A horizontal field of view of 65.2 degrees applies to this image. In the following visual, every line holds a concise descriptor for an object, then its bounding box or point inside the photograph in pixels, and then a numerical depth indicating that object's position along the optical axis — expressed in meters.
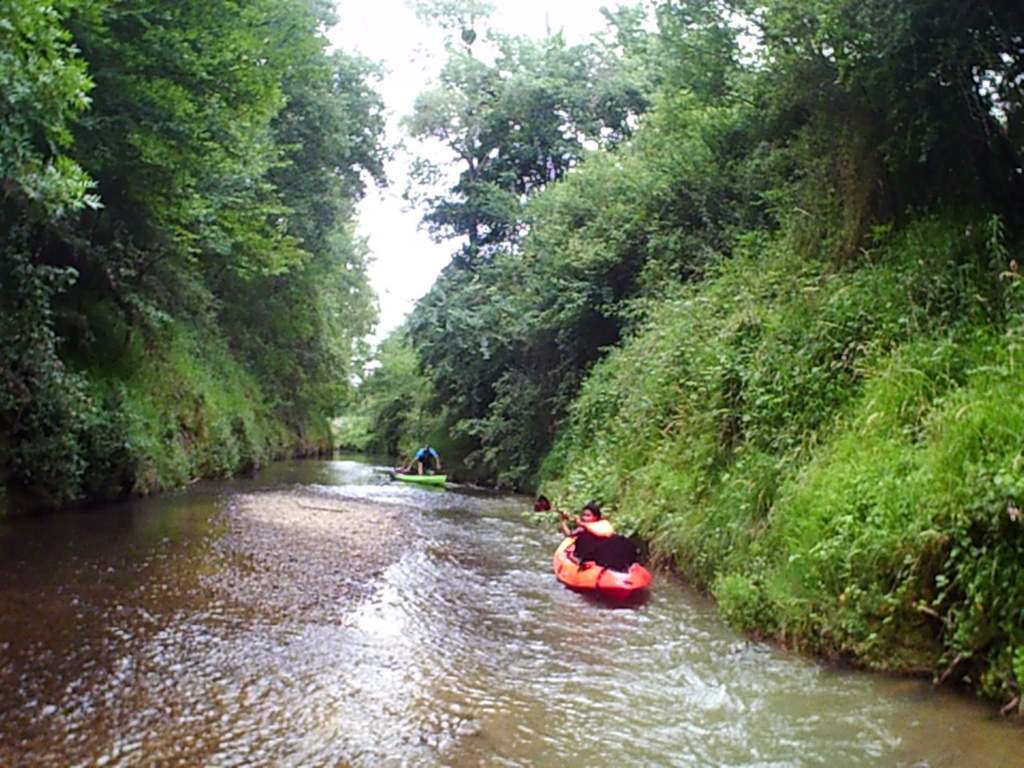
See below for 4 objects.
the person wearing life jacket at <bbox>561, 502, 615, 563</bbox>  8.18
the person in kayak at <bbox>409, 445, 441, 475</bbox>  21.53
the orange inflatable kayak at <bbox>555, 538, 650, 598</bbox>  7.71
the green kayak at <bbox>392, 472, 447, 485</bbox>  20.16
